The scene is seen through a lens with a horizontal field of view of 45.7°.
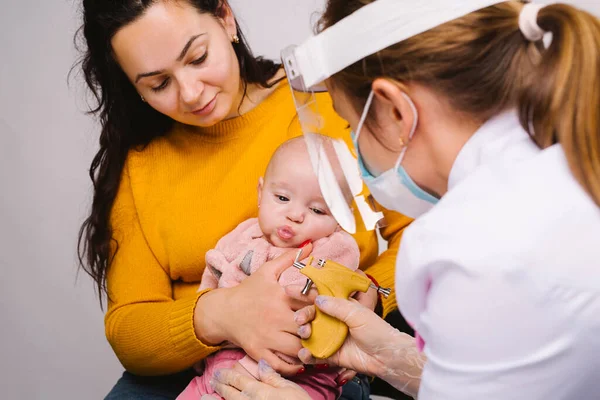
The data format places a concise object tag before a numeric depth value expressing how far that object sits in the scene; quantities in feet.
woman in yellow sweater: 5.28
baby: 5.35
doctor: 3.05
